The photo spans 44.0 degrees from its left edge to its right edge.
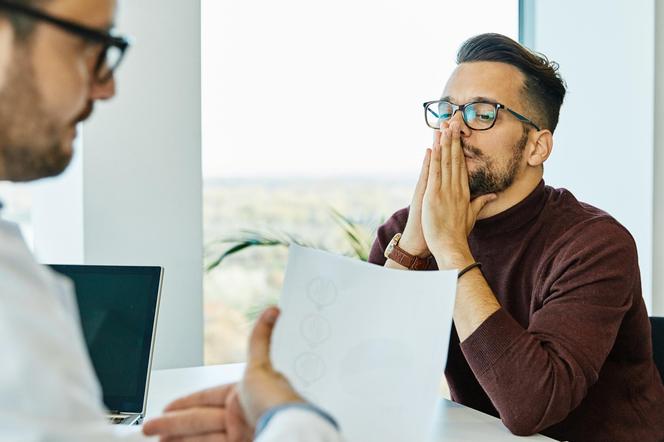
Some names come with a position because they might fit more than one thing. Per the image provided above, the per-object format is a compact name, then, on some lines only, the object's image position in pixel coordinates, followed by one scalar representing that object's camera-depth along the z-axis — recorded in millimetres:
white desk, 1329
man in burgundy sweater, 1363
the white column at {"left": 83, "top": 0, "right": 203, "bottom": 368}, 1996
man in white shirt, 548
